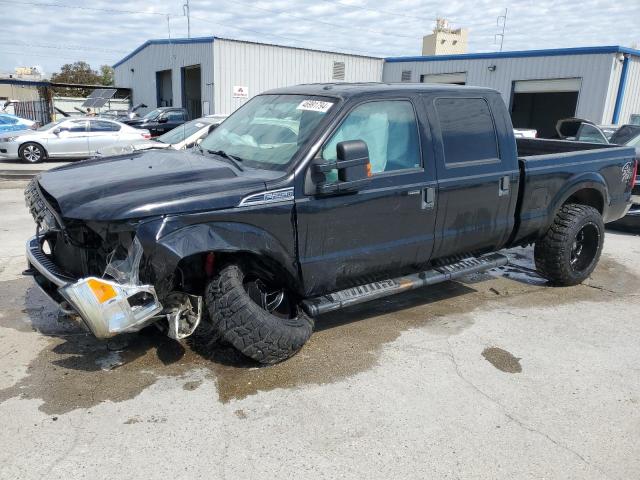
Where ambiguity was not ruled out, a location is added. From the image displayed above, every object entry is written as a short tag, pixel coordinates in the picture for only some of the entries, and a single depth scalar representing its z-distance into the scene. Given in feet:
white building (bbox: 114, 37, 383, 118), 80.94
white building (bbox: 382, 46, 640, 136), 66.44
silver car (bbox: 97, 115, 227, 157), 36.19
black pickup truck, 10.66
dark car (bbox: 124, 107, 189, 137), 71.00
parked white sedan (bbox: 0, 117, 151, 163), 50.67
